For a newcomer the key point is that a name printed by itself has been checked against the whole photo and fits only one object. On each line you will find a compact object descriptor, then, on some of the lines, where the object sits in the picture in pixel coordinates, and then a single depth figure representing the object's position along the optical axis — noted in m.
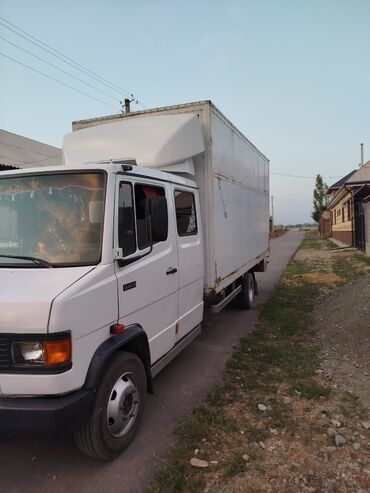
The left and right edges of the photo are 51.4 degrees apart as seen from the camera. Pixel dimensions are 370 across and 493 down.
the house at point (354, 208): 20.56
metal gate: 20.09
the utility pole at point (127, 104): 23.80
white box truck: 2.66
